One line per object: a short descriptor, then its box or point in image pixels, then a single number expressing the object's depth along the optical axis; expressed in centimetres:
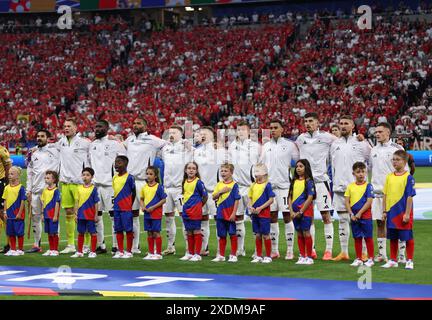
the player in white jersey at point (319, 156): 1310
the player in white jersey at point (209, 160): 1415
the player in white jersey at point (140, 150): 1394
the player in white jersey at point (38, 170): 1410
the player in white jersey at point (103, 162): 1395
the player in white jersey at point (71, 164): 1405
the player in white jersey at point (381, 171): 1250
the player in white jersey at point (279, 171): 1309
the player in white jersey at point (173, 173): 1376
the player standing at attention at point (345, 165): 1285
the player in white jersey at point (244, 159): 1380
